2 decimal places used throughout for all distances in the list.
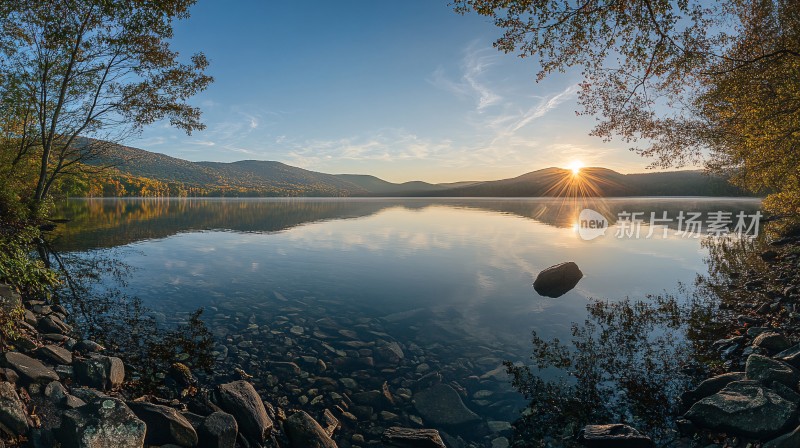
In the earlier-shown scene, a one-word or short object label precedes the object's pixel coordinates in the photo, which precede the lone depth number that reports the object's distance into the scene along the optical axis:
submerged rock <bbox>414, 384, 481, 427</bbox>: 9.27
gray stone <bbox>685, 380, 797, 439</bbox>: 7.34
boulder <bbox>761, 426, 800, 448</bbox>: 6.61
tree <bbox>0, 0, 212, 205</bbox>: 24.38
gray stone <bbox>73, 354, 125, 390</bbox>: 8.72
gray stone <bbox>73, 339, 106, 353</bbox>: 10.94
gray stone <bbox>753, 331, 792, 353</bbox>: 10.94
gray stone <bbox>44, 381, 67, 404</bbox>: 7.24
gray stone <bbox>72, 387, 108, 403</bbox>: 7.48
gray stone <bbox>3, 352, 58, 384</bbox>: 7.53
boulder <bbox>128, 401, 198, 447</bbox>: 6.92
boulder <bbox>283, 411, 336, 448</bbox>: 7.77
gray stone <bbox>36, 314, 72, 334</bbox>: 11.91
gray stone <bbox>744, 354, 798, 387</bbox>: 8.60
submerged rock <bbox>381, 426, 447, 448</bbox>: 8.16
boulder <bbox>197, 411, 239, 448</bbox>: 7.16
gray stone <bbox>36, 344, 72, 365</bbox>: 9.12
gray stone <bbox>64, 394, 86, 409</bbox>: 6.96
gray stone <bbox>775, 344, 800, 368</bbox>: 9.40
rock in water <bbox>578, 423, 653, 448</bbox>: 7.70
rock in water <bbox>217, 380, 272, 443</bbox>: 7.98
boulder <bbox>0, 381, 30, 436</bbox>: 6.02
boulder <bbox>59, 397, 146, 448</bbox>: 6.08
